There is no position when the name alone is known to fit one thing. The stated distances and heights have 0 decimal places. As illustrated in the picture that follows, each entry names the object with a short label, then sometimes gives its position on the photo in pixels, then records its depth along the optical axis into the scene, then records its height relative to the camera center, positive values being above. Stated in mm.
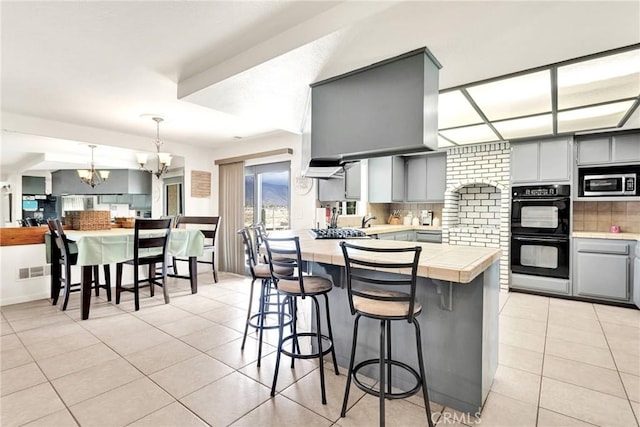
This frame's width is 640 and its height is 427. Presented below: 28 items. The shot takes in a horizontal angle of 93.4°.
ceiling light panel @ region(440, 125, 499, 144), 3766 +1031
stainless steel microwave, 3801 +352
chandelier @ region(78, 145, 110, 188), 5160 +644
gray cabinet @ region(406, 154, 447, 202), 5254 +605
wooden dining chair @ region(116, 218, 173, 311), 3479 -443
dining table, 3196 -436
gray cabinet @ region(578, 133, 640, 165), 3777 +808
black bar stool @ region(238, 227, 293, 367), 2399 -482
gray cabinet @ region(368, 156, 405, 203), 5223 +557
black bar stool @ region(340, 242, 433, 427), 1503 -523
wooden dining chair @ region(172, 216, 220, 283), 4742 -182
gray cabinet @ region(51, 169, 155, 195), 6973 +641
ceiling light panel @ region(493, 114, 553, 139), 3355 +1028
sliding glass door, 5037 +287
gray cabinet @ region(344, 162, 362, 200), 4355 +417
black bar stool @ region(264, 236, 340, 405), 1891 -499
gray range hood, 1999 +734
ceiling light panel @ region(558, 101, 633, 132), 2949 +1026
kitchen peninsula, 1711 -690
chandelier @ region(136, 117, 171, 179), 4073 +711
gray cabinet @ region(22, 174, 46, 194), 7281 +635
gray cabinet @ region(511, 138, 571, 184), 4066 +704
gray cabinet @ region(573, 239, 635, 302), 3670 -716
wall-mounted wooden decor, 5525 +512
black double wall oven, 4035 -259
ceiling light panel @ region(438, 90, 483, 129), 2746 +1038
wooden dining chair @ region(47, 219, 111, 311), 3299 -582
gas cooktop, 2895 -228
